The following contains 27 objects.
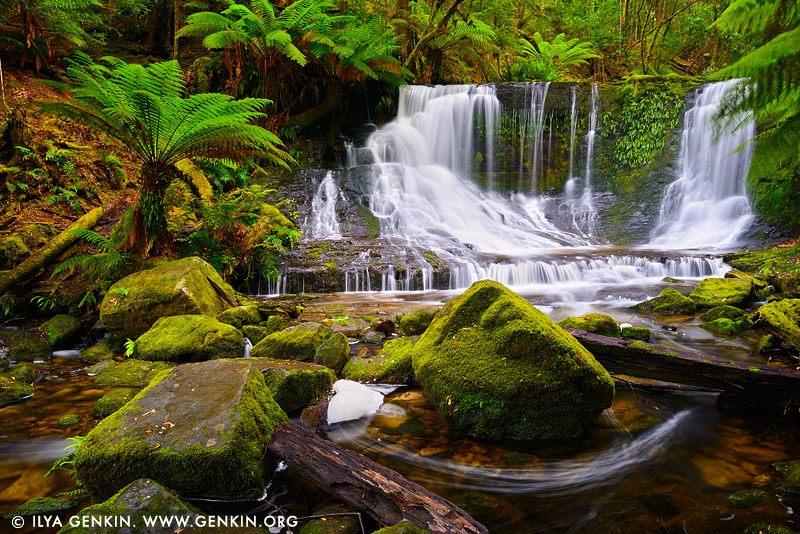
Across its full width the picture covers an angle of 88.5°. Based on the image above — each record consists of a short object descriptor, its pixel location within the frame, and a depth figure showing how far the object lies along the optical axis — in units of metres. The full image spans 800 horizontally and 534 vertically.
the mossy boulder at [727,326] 4.93
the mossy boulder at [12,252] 5.06
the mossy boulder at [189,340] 3.79
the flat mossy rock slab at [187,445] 1.87
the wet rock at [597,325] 4.26
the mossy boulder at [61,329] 4.32
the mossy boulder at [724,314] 5.28
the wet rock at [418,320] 4.66
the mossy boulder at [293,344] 3.69
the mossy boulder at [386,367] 3.41
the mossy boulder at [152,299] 4.29
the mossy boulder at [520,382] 2.55
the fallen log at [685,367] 2.72
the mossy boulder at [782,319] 3.87
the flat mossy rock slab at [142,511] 1.52
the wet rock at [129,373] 3.41
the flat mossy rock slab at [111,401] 2.86
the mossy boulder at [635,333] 4.43
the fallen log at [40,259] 4.65
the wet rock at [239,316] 4.76
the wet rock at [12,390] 3.12
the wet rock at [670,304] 5.90
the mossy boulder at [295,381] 2.86
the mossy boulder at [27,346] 4.04
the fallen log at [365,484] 1.62
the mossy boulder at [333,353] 3.61
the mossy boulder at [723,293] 5.90
